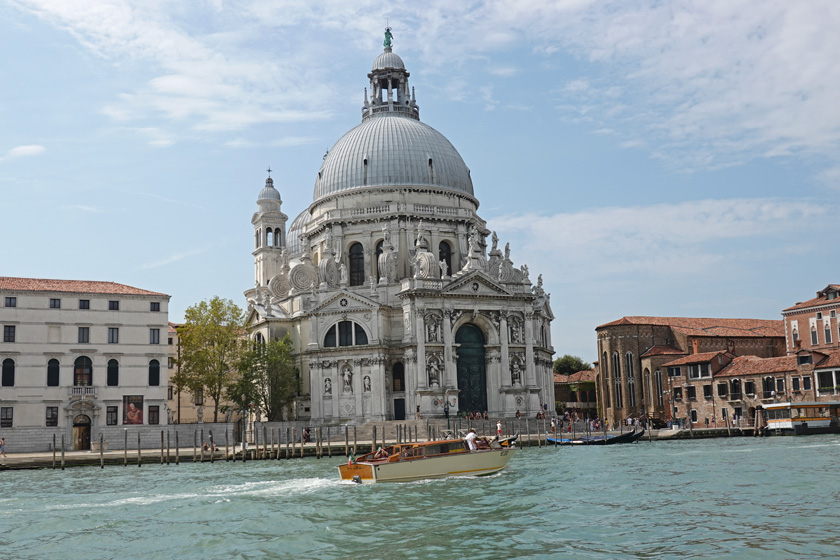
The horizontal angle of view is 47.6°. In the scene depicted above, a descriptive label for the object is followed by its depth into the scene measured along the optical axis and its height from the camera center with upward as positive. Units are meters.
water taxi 27.62 -1.52
